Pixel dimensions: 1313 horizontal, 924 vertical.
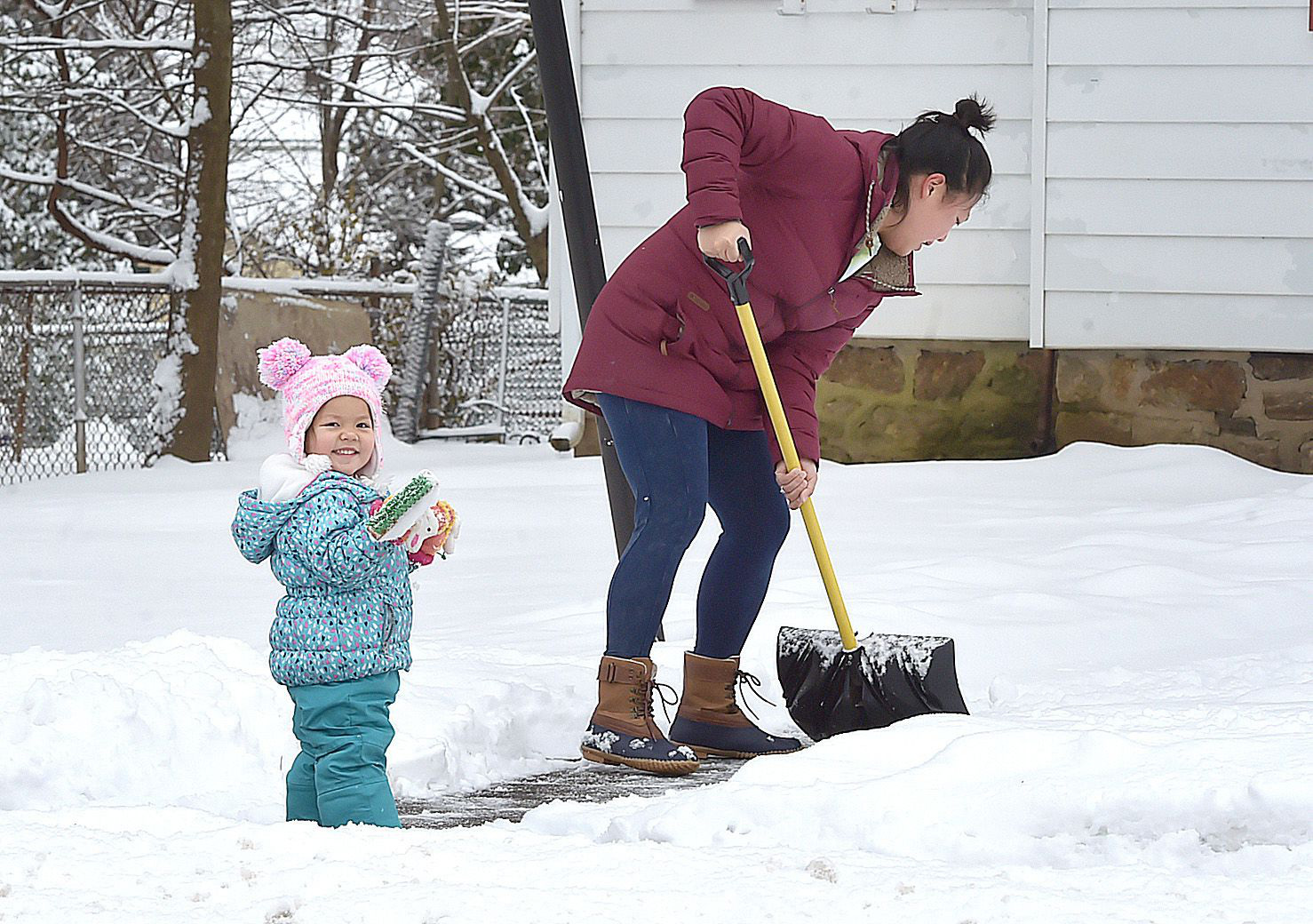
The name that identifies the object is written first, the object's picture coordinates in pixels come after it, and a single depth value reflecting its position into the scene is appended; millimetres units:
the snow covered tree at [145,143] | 19672
